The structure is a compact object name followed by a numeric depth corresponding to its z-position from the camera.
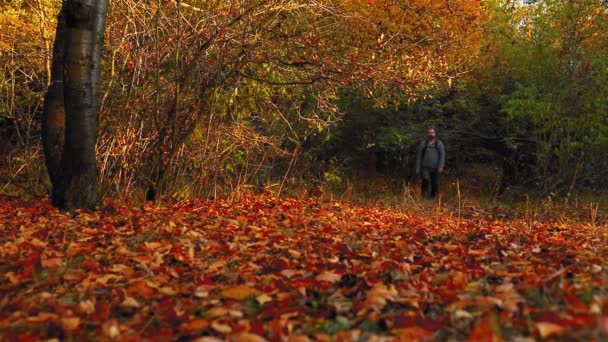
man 11.27
